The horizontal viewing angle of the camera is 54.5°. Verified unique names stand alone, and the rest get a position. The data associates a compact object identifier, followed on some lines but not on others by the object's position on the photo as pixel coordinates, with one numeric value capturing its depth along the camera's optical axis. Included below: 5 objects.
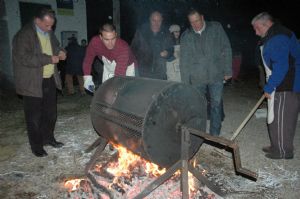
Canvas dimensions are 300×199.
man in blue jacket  4.36
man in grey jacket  5.21
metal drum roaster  3.26
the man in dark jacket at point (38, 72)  4.55
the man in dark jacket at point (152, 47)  5.98
